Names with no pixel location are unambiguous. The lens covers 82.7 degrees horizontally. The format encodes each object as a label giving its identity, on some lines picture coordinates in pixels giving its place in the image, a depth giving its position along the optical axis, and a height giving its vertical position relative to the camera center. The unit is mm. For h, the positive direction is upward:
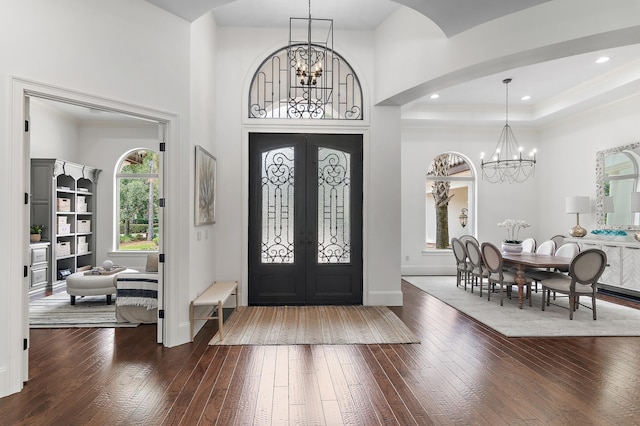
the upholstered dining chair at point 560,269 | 5407 -783
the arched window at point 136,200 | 8188 +308
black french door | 5453 -75
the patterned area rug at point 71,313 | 4492 -1356
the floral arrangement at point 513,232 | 8280 -411
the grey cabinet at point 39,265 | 6125 -898
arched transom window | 5508 +1891
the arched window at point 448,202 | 8719 +298
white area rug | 4312 -1380
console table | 5879 -864
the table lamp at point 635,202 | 5258 +186
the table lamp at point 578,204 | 6782 +191
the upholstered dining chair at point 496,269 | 5453 -837
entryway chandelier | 5332 +2383
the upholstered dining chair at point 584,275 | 4648 -786
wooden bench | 3926 -964
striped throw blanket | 4473 -953
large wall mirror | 6352 +551
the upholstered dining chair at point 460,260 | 6714 -864
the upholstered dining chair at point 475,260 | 6150 -794
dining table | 5098 -684
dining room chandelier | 8492 +1096
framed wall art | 4152 +325
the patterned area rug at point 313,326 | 3951 -1362
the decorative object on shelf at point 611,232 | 6418 -318
